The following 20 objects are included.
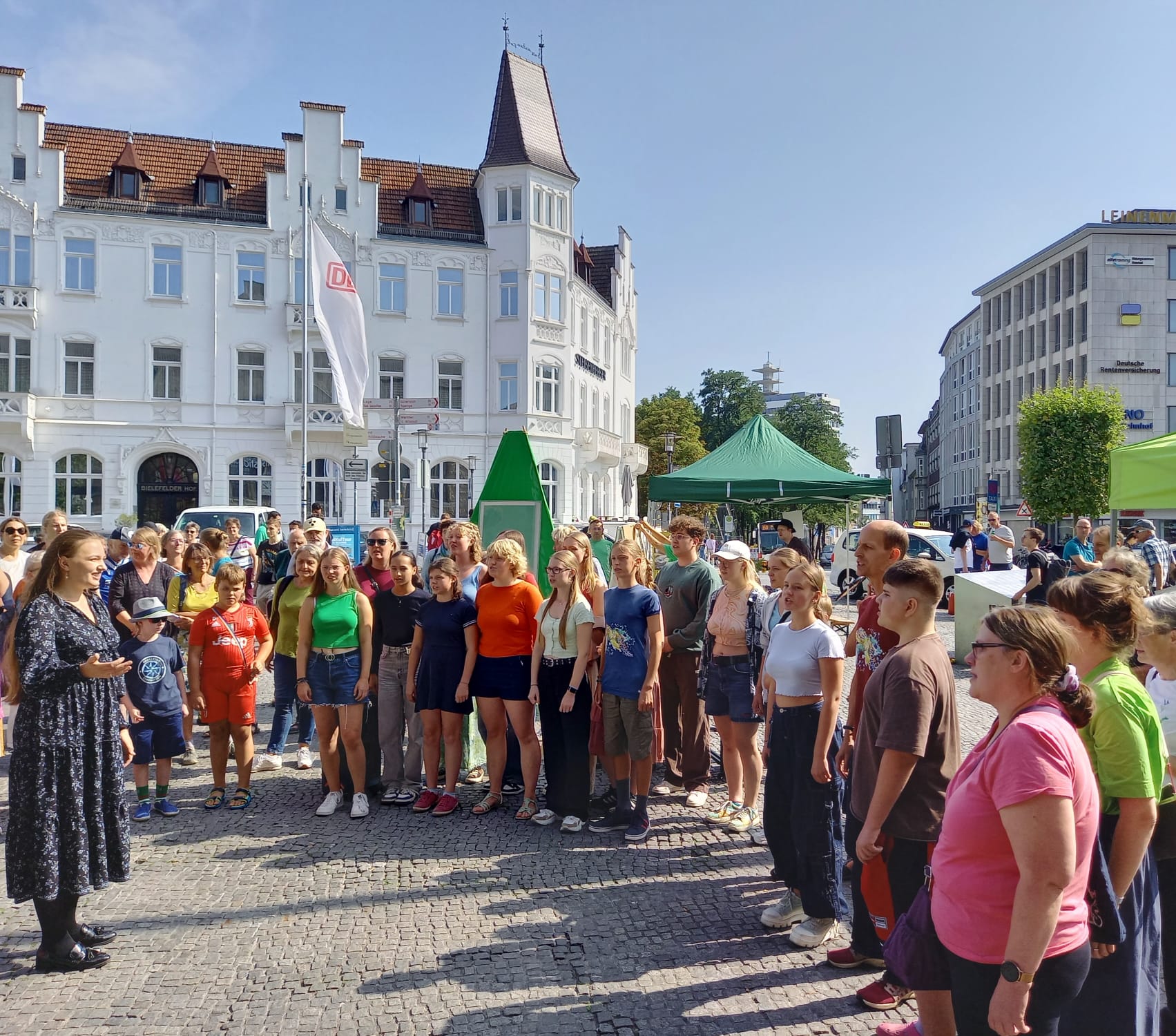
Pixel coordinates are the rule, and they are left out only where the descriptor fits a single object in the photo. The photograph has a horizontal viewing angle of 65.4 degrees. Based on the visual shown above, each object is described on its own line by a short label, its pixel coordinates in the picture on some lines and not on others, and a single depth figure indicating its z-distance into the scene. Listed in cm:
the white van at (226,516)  1880
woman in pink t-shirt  228
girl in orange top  643
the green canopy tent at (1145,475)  813
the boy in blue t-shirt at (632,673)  597
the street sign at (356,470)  1622
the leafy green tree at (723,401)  7588
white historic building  3152
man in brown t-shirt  334
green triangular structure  902
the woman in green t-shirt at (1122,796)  280
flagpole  2155
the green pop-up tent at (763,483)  1200
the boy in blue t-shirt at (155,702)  632
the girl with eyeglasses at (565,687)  621
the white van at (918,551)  2056
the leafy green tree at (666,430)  6131
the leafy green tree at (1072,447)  4619
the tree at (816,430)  6862
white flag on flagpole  1906
